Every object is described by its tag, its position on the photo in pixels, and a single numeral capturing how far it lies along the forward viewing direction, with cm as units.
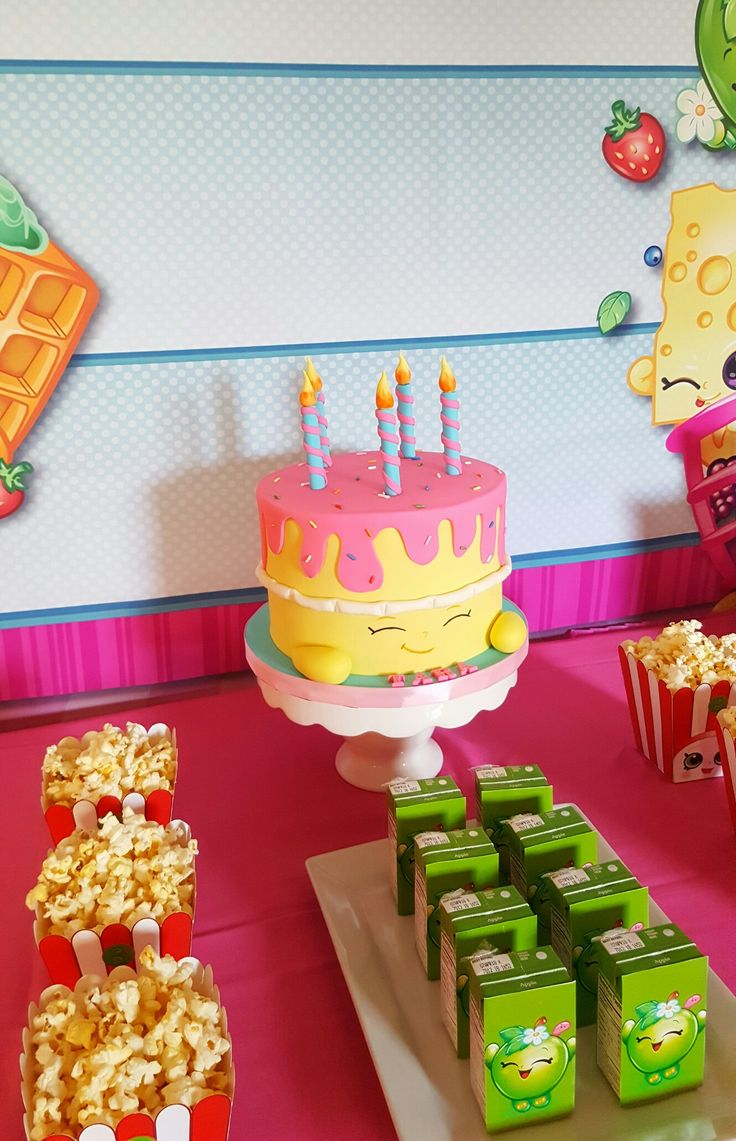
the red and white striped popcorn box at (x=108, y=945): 91
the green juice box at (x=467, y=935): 89
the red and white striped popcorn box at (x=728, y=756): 120
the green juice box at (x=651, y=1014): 82
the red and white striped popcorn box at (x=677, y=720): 133
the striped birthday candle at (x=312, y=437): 122
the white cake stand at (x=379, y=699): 118
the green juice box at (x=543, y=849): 101
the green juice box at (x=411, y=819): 108
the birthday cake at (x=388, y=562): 116
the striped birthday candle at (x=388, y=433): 117
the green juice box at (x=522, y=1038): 80
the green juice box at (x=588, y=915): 92
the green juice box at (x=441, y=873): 99
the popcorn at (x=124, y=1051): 73
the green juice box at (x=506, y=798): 112
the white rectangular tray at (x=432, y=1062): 84
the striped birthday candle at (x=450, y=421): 125
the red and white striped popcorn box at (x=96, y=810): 109
